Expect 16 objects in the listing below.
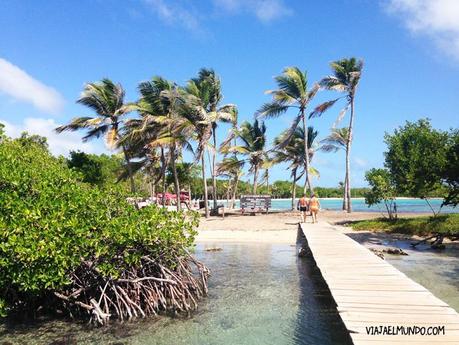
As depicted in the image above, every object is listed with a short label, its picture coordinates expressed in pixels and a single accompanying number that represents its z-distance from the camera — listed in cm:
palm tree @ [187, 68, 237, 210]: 3128
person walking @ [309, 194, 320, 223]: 2325
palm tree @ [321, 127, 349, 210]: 3794
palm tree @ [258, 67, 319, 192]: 3256
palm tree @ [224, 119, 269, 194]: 3841
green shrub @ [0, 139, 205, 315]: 721
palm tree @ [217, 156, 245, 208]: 3669
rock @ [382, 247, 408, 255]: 1636
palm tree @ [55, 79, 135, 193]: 3198
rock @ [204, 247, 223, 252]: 1836
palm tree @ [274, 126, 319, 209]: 3988
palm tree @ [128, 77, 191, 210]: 3033
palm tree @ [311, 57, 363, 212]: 3222
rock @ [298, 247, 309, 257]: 1645
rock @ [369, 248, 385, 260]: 1529
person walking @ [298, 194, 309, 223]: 2406
